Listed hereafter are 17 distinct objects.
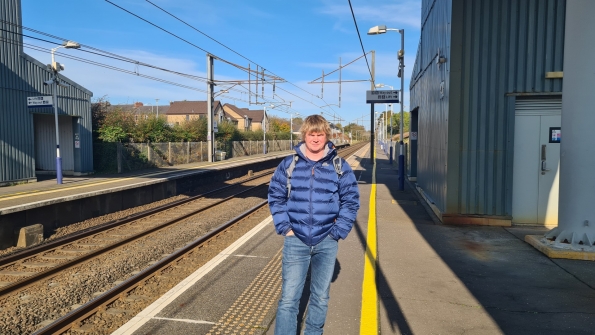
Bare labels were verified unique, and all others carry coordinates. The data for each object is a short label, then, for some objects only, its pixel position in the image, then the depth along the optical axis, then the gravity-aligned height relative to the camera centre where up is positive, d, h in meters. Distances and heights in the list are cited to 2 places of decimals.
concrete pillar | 6.14 +0.18
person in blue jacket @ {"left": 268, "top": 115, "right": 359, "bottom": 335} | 3.32 -0.58
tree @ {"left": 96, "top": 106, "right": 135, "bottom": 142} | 22.06 +0.72
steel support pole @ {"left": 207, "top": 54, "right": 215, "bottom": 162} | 29.39 +1.94
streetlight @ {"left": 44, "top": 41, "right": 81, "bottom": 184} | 15.48 +2.25
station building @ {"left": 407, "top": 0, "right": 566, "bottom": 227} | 8.28 +0.56
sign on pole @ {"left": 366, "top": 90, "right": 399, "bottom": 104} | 17.34 +1.77
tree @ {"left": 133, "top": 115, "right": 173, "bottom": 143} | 25.58 +0.54
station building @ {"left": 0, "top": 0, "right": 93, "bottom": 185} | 15.06 +1.14
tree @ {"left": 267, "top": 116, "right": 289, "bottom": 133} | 80.55 +2.42
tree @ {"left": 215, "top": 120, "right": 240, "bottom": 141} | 38.58 +0.67
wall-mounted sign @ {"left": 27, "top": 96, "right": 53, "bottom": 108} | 15.63 +1.34
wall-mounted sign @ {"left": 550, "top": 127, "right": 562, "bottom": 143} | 8.41 +0.13
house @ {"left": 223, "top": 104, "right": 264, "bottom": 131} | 93.44 +5.12
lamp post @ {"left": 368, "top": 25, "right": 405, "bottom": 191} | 14.73 +3.49
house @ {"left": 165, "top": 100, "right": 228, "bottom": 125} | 76.88 +5.42
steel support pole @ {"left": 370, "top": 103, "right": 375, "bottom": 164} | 19.25 +0.83
